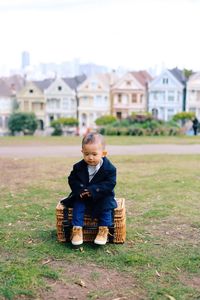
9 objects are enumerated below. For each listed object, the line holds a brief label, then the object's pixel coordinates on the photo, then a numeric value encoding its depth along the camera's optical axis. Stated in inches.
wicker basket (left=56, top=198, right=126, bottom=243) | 182.7
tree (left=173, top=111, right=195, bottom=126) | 1336.2
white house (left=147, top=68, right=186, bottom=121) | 1537.9
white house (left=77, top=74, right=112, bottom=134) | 1601.9
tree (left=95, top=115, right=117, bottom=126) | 1327.0
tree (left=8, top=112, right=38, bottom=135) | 1403.8
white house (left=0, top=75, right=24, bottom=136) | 1692.4
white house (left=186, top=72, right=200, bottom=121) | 1499.8
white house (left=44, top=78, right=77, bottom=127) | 1624.0
